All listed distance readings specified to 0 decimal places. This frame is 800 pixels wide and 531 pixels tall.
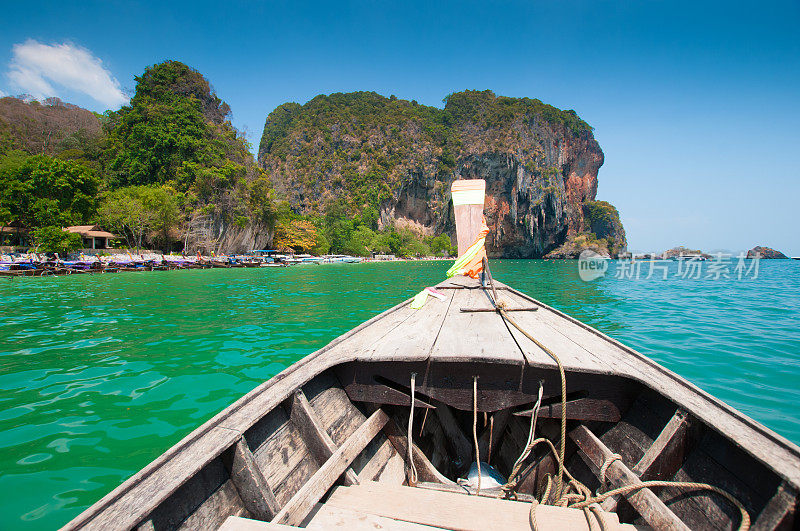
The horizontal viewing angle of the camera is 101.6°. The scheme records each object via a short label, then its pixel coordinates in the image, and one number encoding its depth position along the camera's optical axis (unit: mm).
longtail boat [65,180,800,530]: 1298
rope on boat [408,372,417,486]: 1907
